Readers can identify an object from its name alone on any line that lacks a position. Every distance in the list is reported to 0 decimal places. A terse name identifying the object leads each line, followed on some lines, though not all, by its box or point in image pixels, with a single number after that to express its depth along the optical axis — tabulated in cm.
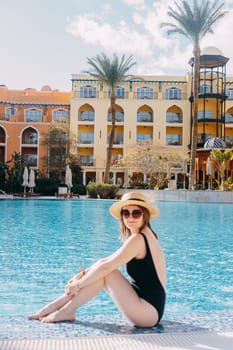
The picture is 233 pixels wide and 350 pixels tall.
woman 393
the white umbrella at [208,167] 3198
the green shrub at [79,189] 3861
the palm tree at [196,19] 3234
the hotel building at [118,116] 4850
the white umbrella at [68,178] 3544
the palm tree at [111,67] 4041
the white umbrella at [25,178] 3522
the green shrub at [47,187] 3759
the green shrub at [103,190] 3400
